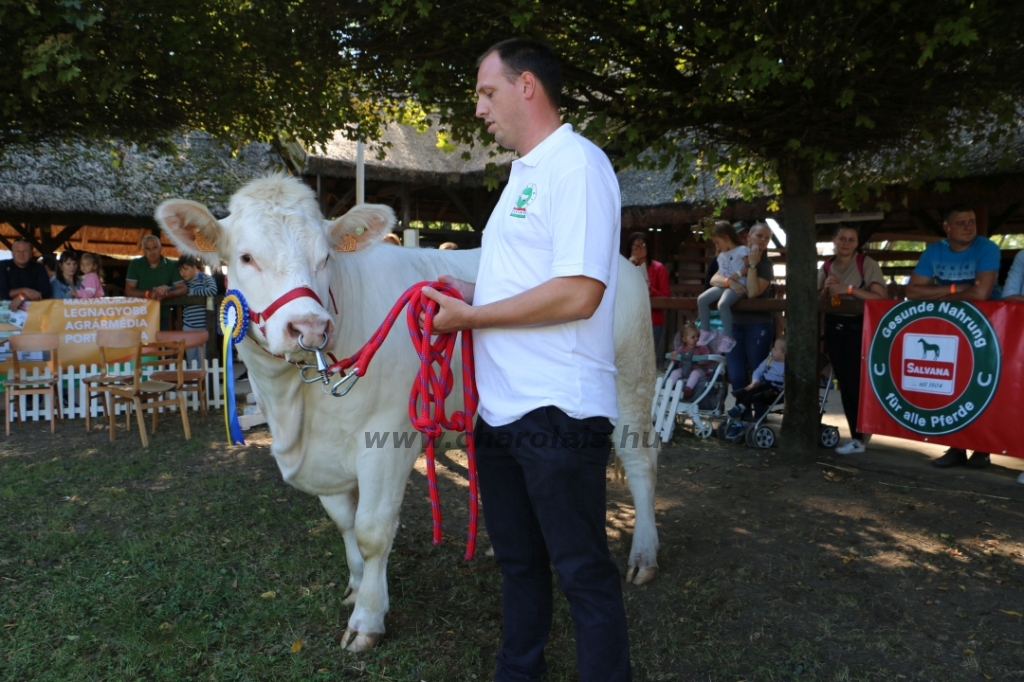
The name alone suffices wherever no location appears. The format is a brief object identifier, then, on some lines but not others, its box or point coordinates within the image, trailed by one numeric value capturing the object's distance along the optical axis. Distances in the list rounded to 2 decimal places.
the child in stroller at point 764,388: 7.48
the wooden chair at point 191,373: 8.40
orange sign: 9.01
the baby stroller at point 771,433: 7.11
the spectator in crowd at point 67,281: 10.13
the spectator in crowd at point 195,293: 10.25
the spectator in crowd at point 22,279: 9.26
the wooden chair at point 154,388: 7.49
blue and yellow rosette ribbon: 2.79
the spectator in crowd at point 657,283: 10.17
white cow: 2.69
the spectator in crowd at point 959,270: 6.11
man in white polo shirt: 1.99
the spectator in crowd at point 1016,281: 6.09
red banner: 5.63
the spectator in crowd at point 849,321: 6.88
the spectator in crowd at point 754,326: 7.61
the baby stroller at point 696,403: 7.66
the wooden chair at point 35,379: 8.12
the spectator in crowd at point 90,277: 9.88
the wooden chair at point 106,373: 7.89
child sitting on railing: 7.75
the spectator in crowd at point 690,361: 7.84
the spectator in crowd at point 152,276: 9.91
